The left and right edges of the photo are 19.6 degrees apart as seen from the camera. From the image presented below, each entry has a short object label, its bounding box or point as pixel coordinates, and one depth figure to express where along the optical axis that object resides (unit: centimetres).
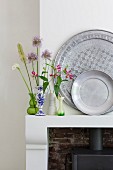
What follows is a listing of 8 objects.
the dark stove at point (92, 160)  325
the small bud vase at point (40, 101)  327
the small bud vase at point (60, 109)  333
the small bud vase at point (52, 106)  339
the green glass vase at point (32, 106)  336
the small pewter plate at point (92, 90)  341
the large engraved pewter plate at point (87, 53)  347
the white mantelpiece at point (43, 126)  320
